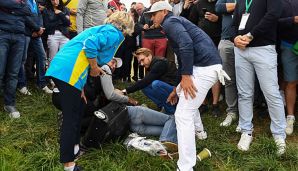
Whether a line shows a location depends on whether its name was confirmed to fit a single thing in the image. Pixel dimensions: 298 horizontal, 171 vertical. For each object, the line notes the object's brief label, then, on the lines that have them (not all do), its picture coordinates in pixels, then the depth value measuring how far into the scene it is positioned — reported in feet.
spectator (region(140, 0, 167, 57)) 21.59
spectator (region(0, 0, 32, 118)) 15.16
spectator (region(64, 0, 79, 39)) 21.43
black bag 12.49
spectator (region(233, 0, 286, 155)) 11.89
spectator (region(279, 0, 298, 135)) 14.10
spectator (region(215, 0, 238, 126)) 15.42
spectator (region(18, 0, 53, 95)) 17.60
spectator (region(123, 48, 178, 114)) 15.30
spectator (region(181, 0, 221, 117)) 16.90
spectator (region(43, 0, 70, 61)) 20.10
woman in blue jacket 10.24
